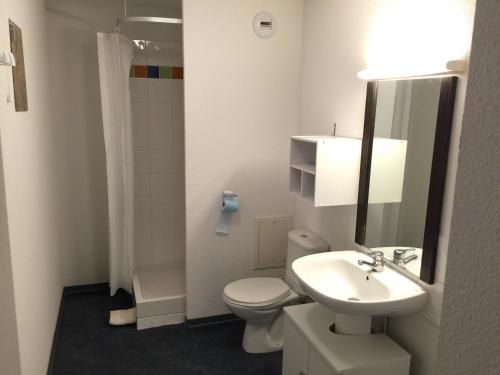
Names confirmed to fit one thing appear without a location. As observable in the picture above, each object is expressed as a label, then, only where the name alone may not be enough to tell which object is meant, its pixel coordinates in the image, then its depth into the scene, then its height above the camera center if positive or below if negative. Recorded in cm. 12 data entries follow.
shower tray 298 -132
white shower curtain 292 -29
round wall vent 285 +57
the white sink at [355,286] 183 -79
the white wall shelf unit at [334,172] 229 -32
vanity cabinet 189 -107
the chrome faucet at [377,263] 210 -72
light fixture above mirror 165 +19
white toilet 263 -114
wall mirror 183 -25
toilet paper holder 296 -57
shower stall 298 -42
